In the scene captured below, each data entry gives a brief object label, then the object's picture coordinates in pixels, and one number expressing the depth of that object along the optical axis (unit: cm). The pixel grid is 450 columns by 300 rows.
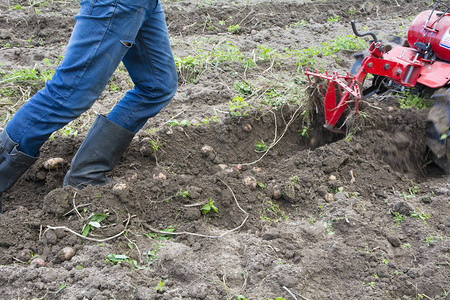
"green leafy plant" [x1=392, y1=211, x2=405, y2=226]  288
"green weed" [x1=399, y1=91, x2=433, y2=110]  405
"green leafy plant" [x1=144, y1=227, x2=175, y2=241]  271
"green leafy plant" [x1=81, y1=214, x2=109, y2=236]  257
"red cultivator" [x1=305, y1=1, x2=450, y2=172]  364
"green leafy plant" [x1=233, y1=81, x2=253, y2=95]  463
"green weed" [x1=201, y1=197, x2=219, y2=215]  290
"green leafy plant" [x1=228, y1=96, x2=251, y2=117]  398
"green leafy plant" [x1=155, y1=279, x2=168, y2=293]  222
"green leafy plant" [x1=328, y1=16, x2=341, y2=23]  769
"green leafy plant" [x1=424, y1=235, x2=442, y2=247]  265
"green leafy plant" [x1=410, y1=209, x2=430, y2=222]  289
